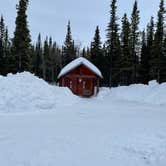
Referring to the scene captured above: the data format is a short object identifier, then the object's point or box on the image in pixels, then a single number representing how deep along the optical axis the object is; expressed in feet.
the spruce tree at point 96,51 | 115.73
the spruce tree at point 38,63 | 165.67
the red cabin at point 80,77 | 75.87
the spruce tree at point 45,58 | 168.86
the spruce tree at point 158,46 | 90.76
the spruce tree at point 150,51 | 96.76
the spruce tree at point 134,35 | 102.68
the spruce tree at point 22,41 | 81.23
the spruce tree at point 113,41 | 97.48
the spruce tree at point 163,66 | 90.96
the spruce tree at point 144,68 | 104.85
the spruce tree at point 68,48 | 128.86
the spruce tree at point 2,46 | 107.25
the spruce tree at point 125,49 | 99.88
